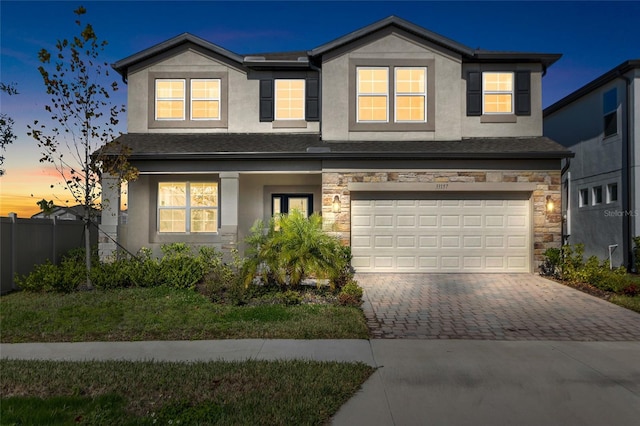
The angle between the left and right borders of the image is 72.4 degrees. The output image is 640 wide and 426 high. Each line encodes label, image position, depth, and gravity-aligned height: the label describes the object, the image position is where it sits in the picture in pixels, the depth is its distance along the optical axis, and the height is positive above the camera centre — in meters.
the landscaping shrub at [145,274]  10.30 -1.38
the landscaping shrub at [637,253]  13.69 -1.03
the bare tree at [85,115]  9.84 +2.38
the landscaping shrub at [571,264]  11.41 -1.22
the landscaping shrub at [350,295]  8.77 -1.58
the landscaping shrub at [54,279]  9.99 -1.46
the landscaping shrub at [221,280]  9.01 -1.47
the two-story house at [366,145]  12.93 +2.22
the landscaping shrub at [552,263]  12.25 -1.24
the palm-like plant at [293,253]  9.36 -0.78
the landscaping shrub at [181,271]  10.24 -1.31
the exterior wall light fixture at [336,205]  12.87 +0.37
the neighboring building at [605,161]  14.30 +2.17
